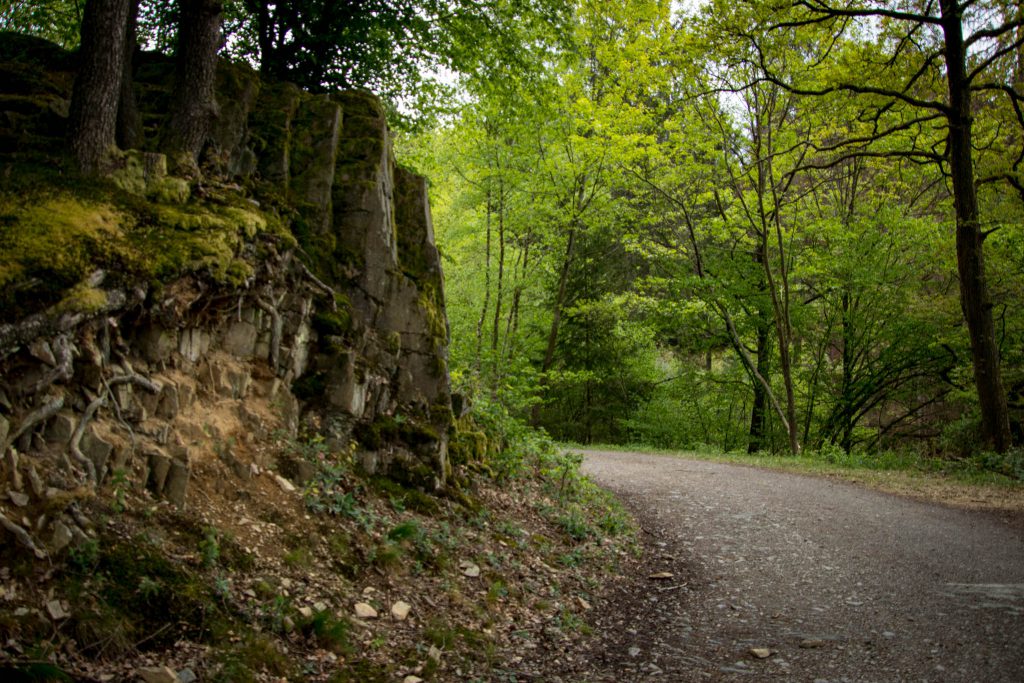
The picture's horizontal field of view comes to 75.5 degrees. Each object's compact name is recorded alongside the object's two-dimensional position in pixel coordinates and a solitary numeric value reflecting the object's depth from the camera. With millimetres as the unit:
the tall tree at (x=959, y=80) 11734
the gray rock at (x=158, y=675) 3143
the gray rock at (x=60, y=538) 3418
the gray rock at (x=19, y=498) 3402
